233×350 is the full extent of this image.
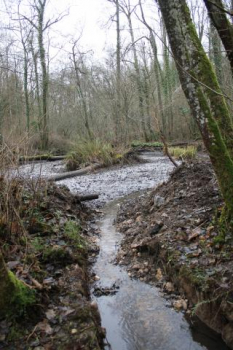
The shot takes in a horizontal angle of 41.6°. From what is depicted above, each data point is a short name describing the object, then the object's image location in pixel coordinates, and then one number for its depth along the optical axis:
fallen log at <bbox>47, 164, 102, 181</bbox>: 11.91
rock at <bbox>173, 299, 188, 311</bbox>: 3.67
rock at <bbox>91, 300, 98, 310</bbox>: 3.35
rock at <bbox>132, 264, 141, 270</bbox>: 4.68
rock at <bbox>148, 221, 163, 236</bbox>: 5.22
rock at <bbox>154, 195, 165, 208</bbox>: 6.31
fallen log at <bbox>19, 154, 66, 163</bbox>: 18.52
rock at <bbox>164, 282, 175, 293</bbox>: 4.00
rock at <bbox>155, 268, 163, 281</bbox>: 4.30
